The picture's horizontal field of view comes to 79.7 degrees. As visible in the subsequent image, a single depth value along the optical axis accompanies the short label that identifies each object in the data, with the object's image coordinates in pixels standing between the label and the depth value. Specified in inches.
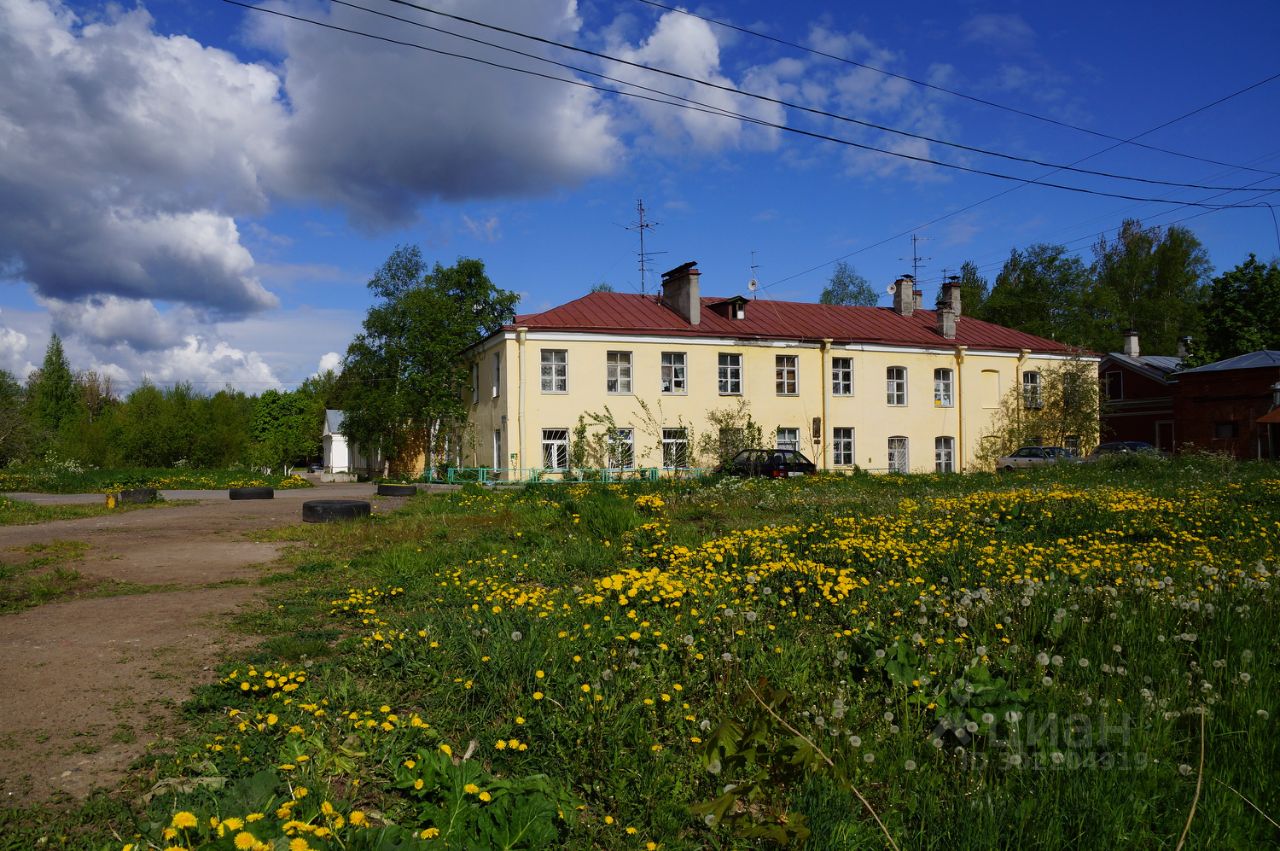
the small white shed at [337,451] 2253.2
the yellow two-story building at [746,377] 1200.8
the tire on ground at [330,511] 537.0
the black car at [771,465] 1055.6
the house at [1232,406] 1443.2
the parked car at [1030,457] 1327.5
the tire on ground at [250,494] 794.2
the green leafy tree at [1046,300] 2409.0
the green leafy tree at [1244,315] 1845.5
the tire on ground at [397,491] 878.4
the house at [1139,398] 1750.7
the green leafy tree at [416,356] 1459.2
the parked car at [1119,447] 1334.6
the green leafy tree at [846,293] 2511.1
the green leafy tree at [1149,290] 2385.6
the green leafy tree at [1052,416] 1497.3
